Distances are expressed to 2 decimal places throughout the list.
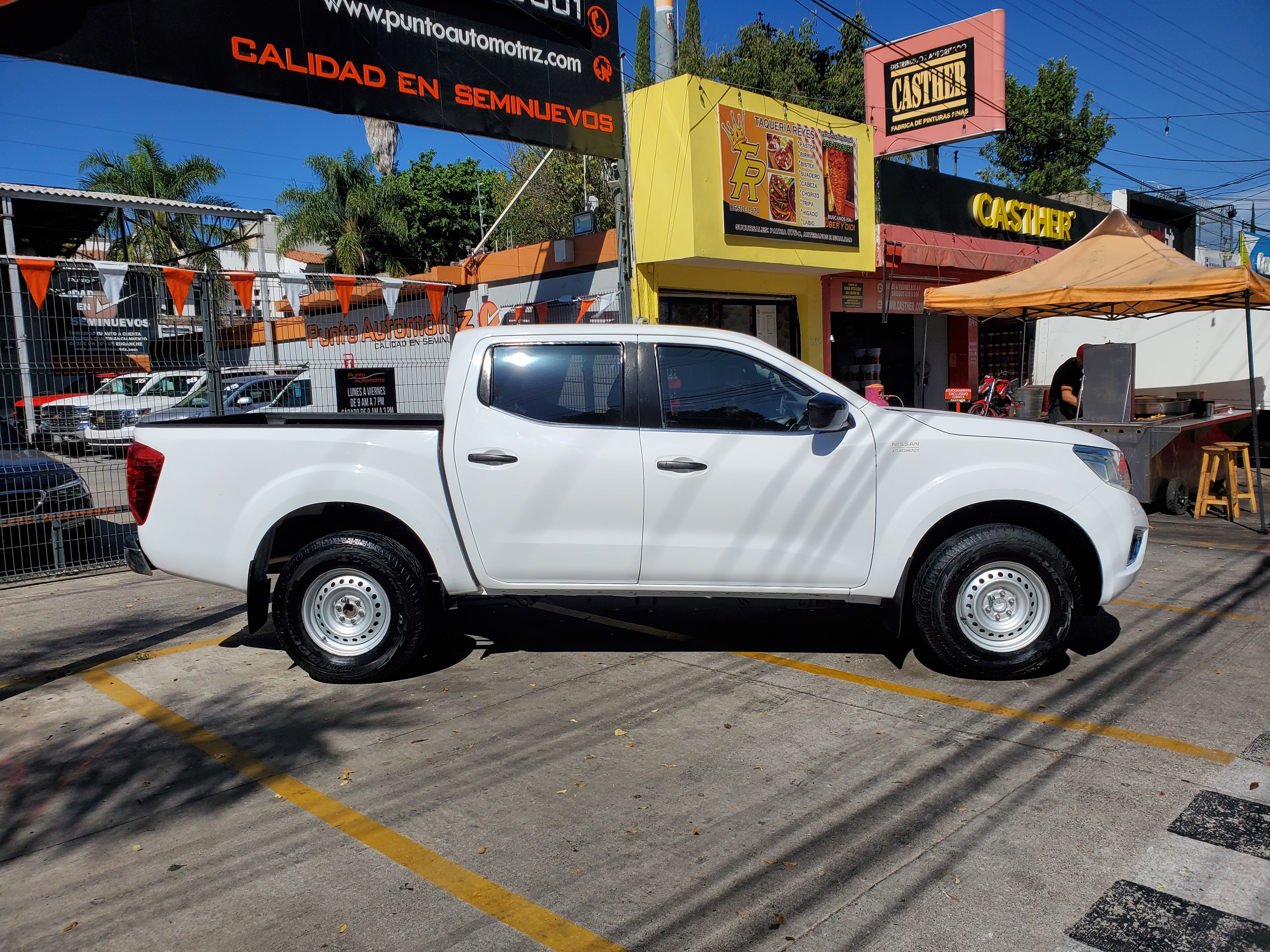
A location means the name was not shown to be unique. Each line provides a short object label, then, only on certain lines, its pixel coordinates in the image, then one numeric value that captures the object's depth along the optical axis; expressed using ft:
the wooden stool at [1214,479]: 35.06
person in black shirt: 40.55
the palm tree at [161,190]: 90.99
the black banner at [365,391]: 37.06
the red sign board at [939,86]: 65.21
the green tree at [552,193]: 86.79
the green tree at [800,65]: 119.24
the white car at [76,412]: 29.55
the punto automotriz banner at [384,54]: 30.27
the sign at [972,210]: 58.59
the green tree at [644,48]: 111.96
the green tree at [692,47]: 102.73
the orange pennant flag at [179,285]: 30.76
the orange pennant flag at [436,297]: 43.01
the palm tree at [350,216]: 102.53
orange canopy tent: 33.83
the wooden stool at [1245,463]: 34.99
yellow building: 44.83
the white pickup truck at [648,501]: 17.15
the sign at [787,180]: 46.47
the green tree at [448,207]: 126.72
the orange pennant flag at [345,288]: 36.29
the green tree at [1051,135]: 127.65
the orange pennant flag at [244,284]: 32.09
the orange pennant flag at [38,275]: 27.71
